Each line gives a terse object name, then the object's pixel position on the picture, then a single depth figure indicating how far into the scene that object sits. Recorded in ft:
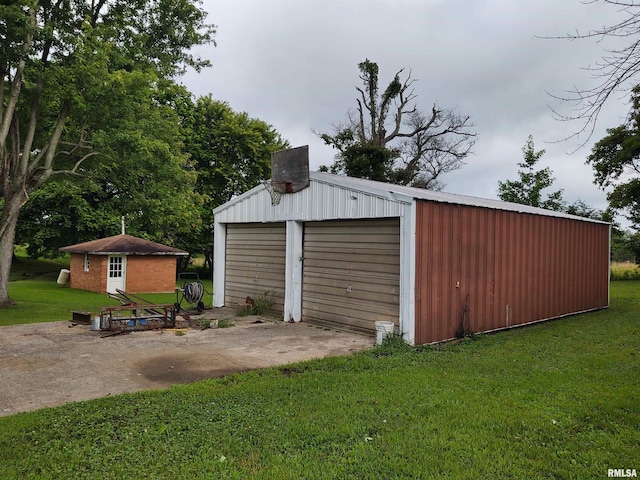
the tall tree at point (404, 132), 93.04
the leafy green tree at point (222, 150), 100.73
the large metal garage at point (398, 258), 25.79
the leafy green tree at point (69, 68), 37.93
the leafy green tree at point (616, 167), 59.98
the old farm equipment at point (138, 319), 27.81
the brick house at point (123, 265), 66.13
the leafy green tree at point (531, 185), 94.32
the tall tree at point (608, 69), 11.21
